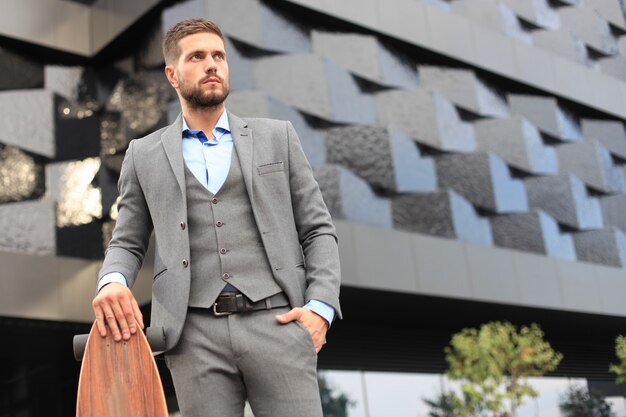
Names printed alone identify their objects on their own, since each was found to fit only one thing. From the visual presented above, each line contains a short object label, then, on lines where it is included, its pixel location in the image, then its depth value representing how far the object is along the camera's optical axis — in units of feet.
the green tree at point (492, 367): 47.85
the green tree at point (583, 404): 62.41
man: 8.52
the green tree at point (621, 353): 51.49
